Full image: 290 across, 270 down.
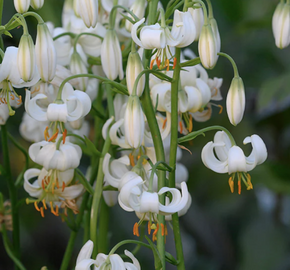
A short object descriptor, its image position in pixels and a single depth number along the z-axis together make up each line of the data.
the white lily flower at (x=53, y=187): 1.06
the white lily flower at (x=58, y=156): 1.04
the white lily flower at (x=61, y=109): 1.01
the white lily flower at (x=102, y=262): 0.97
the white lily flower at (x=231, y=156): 1.00
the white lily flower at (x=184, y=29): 0.97
